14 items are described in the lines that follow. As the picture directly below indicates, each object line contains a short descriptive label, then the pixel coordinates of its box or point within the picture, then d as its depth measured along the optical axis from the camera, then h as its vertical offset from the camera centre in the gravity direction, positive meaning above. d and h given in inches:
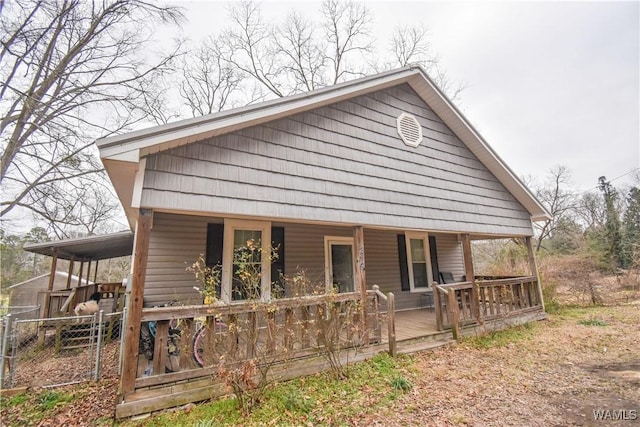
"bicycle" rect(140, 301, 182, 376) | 153.3 -44.6
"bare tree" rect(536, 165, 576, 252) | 921.5 +205.9
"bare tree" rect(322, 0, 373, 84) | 583.2 +481.3
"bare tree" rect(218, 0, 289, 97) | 586.9 +461.5
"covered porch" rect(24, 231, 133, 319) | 291.0 +1.9
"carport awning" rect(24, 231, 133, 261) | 289.6 +31.9
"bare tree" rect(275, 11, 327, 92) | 600.7 +456.9
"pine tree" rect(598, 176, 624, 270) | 711.7 +50.3
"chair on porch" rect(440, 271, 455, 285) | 346.6 -18.9
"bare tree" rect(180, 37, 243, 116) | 597.3 +404.0
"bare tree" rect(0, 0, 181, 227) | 357.5 +270.4
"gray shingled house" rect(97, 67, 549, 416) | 142.4 +48.8
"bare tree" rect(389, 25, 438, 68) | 590.9 +452.9
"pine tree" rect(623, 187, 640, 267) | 704.1 +93.1
